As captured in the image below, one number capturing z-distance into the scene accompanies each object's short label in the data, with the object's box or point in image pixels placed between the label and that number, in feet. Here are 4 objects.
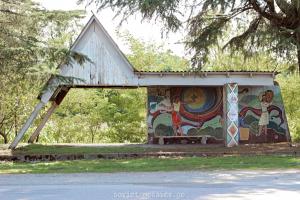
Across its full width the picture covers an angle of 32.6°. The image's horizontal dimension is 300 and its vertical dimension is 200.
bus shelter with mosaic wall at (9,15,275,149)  76.18
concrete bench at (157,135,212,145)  86.28
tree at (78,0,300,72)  65.10
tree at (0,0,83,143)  62.44
